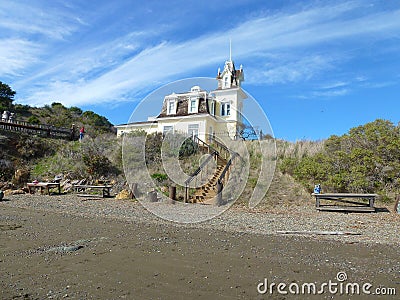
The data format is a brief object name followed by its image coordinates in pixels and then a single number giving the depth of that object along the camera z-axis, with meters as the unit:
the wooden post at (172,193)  14.95
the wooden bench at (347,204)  11.90
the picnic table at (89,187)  16.18
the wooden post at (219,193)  14.16
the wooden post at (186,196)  14.80
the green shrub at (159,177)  18.21
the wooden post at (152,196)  15.00
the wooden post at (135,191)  16.02
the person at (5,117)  26.33
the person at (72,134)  28.87
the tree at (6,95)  45.53
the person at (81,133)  27.65
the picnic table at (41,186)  17.08
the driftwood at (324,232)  8.27
